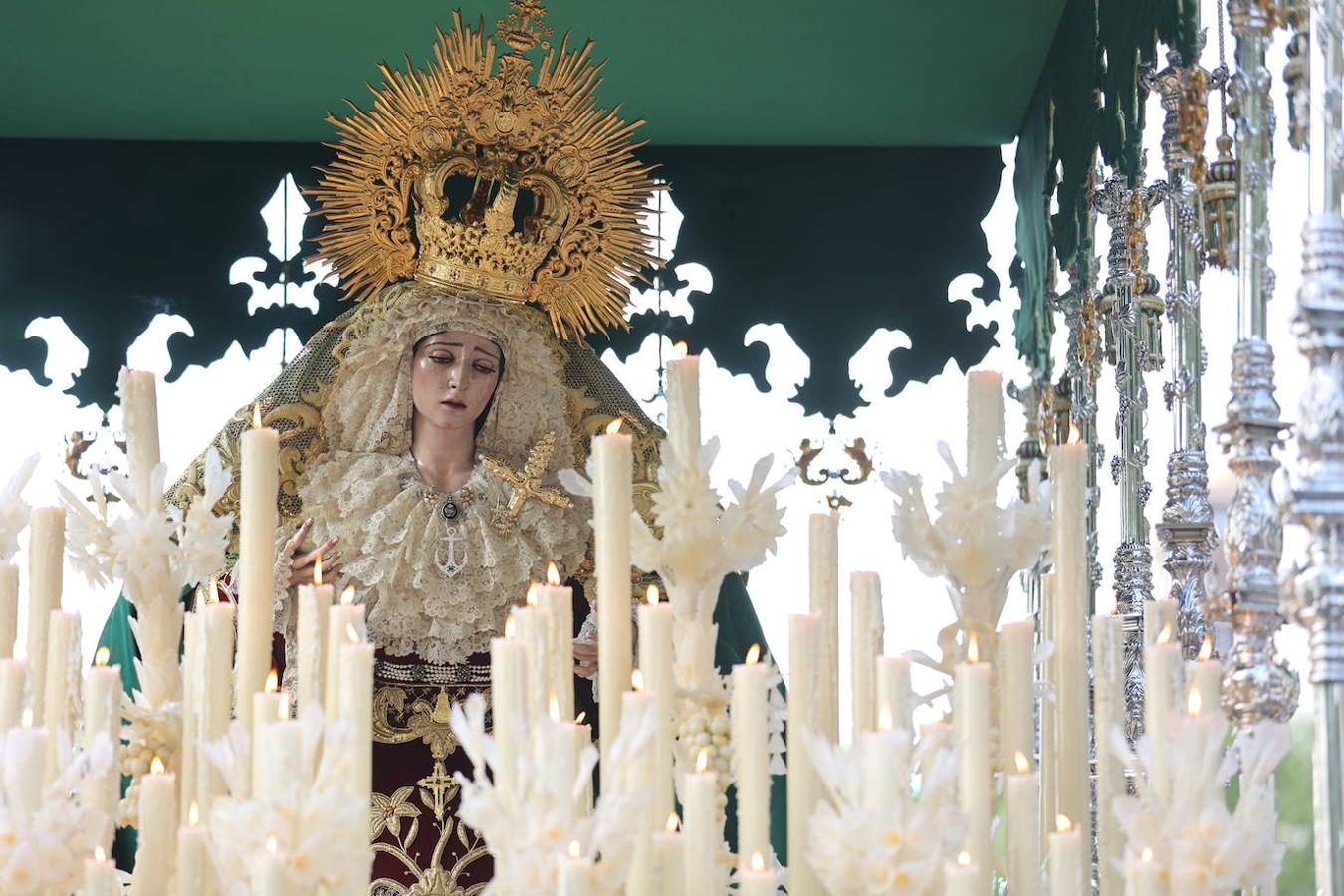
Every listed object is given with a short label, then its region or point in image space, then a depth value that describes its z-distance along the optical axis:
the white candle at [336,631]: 6.03
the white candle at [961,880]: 5.00
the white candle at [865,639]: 6.29
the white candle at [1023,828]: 5.55
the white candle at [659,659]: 5.65
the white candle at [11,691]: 6.29
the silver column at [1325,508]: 6.06
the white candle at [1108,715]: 6.08
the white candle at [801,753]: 5.86
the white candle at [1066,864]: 5.29
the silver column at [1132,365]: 8.42
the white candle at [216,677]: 6.18
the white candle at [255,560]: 6.34
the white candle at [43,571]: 6.91
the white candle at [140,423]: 6.73
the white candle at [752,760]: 5.55
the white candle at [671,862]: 5.34
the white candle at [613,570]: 5.98
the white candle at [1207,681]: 5.61
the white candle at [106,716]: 6.00
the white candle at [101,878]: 5.45
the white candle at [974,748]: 5.54
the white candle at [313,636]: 6.46
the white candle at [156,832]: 5.88
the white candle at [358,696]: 5.54
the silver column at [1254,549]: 6.72
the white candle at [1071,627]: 6.05
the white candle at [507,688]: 5.20
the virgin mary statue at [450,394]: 8.91
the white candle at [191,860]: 5.69
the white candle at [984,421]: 6.22
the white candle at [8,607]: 6.96
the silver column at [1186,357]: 7.94
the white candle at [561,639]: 5.91
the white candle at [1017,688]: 5.98
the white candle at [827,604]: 6.01
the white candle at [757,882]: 5.03
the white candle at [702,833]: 5.36
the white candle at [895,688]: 5.36
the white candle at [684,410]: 6.05
